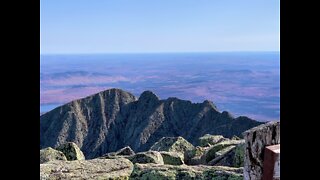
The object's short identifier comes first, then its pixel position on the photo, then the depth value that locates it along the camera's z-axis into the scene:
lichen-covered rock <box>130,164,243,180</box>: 12.59
